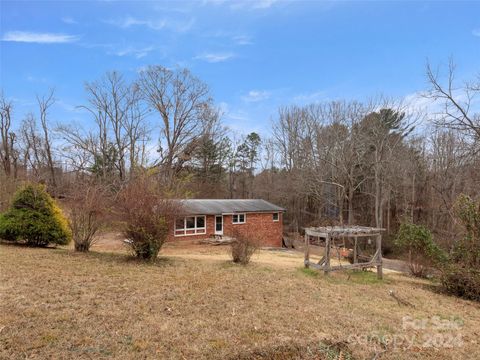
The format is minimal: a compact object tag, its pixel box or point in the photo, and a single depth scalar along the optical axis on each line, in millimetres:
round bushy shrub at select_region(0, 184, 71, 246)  10406
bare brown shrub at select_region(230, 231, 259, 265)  10031
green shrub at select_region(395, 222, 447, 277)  10469
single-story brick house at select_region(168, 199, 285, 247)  20641
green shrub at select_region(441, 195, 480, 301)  8719
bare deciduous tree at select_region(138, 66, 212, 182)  31391
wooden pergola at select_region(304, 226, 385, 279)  9414
